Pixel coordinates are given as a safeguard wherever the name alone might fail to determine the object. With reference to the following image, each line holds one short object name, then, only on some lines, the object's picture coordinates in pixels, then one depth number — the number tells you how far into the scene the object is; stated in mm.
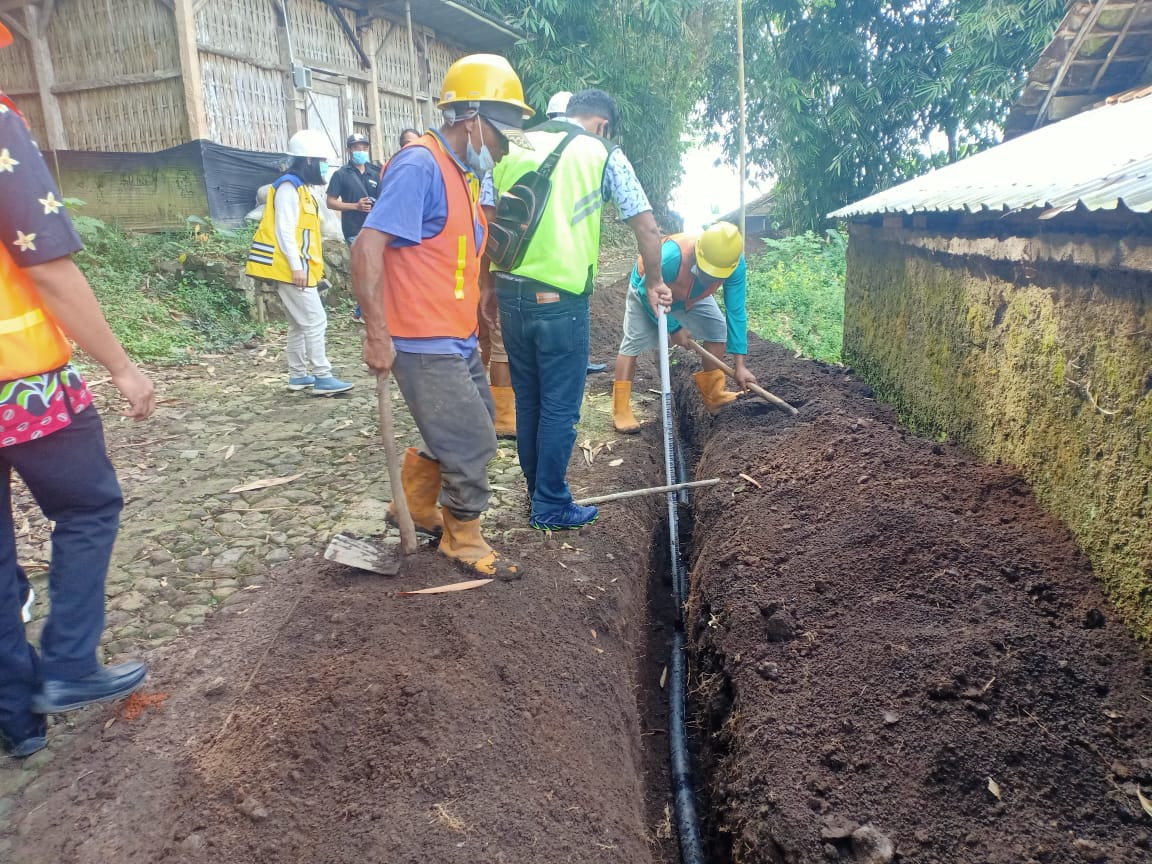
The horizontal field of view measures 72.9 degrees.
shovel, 3285
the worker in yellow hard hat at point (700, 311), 5570
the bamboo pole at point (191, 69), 9266
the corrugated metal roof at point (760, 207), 25781
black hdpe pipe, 2840
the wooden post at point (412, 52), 12670
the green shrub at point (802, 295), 9982
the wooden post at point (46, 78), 9984
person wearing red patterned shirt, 2197
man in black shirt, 8094
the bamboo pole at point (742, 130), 12610
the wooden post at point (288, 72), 10734
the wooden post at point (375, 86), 12688
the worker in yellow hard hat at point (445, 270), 3008
